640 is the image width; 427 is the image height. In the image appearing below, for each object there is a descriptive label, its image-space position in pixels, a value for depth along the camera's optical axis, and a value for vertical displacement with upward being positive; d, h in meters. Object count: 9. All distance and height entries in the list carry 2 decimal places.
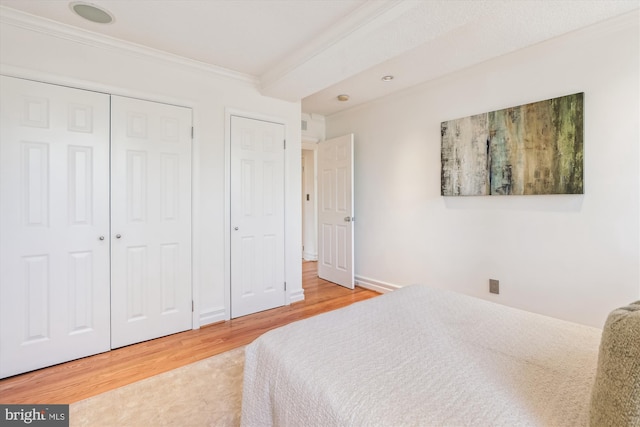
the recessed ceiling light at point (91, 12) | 1.88 +1.31
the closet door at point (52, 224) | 1.96 -0.07
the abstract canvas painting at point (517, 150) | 2.23 +0.53
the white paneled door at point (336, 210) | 3.88 +0.04
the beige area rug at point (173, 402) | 1.56 -1.07
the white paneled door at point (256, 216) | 2.95 -0.03
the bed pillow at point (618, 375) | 0.62 -0.36
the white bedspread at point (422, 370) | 0.81 -0.52
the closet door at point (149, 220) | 2.34 -0.05
